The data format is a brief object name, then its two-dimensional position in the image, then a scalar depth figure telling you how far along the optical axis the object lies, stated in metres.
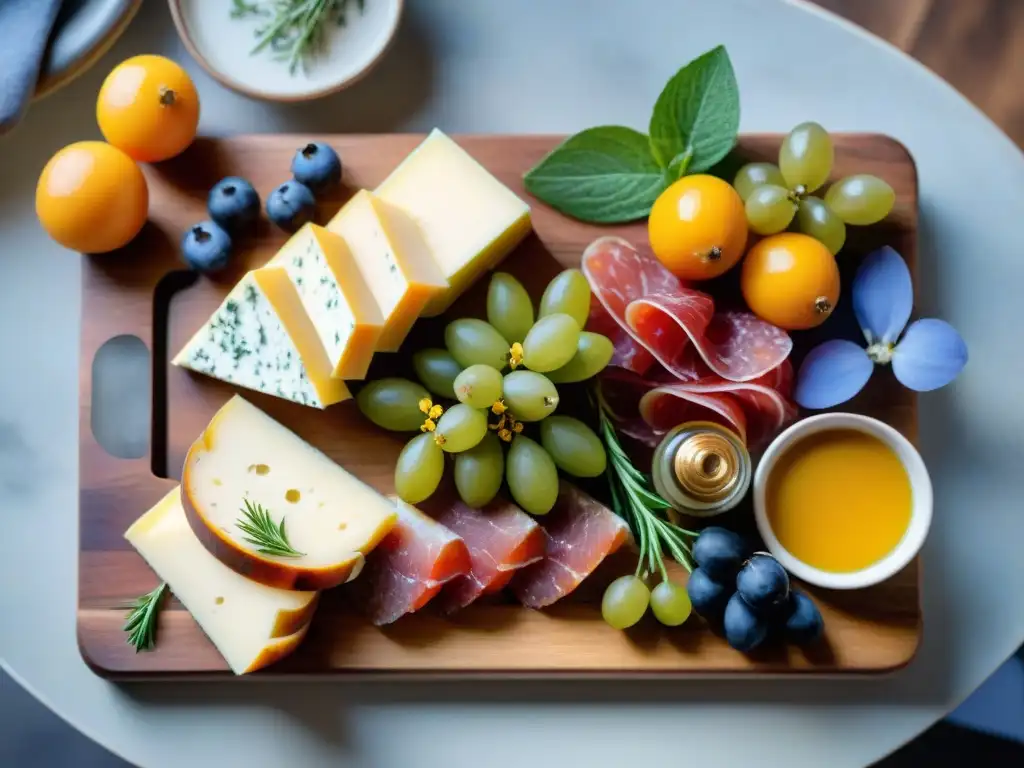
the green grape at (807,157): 1.02
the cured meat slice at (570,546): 1.02
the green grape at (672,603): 1.00
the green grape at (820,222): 1.03
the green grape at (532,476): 1.00
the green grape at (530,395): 0.97
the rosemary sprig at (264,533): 1.00
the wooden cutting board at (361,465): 1.05
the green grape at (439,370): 1.04
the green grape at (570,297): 1.02
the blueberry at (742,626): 0.97
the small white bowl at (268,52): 1.13
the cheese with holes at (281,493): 1.02
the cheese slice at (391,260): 1.00
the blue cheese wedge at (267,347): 1.03
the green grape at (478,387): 0.97
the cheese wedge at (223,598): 1.01
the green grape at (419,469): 1.01
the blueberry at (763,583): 0.94
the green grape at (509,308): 1.03
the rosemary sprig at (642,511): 1.02
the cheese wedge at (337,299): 1.00
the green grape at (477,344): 1.02
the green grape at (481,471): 1.01
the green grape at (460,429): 0.98
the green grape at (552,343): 0.97
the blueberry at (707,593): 0.99
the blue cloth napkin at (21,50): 1.06
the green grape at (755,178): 1.06
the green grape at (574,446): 1.01
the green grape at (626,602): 1.00
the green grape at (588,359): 1.01
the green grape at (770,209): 1.00
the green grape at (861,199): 1.02
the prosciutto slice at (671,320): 1.01
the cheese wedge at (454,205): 1.04
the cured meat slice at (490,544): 1.01
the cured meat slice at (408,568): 1.01
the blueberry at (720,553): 0.97
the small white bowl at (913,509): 0.99
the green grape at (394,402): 1.03
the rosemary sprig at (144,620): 1.04
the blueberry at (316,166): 1.06
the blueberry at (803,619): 1.00
